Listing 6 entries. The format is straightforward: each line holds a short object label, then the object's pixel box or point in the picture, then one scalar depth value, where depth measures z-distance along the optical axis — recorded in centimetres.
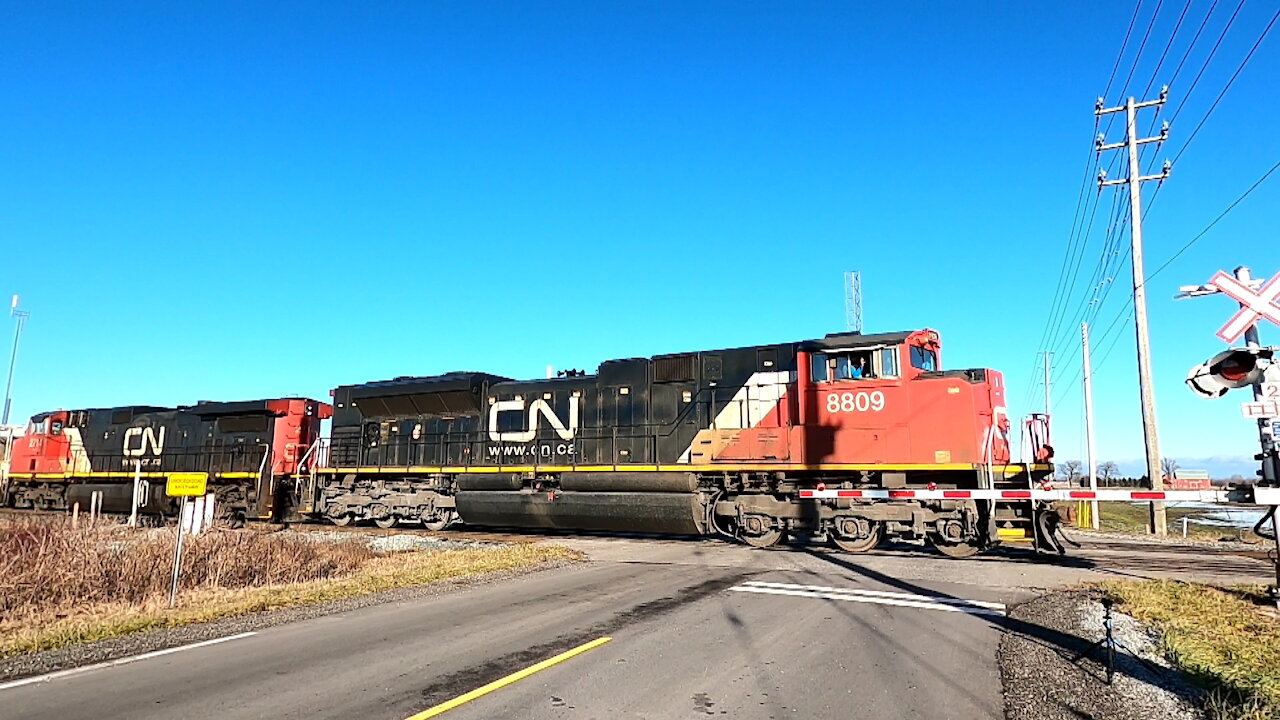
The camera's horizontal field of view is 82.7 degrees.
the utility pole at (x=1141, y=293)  1964
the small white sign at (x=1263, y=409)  610
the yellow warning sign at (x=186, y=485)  990
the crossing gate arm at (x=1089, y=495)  731
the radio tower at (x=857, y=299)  3338
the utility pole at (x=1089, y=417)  1920
